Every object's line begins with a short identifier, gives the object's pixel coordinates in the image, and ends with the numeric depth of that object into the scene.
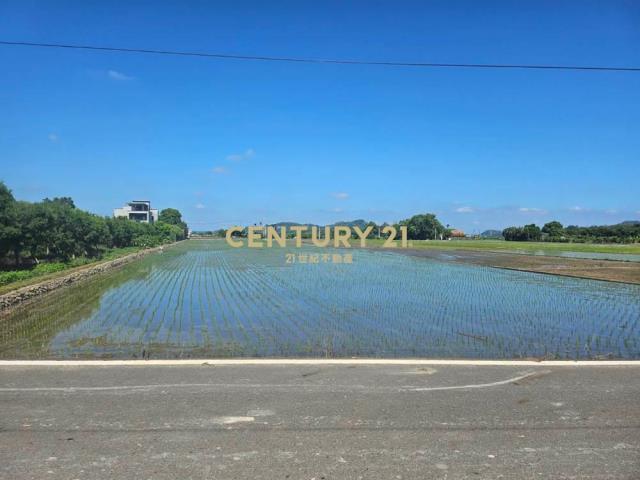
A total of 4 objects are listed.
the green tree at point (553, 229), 117.59
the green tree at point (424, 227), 137.00
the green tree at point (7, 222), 29.23
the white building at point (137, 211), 126.66
